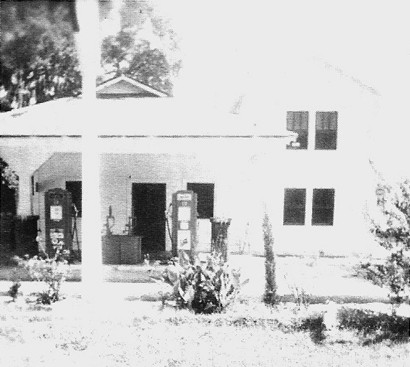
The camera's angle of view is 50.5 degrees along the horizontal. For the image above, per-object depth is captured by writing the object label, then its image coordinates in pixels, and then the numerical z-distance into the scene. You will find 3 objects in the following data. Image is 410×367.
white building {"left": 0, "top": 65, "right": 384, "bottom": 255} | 11.98
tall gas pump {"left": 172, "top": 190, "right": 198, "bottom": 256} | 10.64
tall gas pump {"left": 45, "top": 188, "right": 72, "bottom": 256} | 10.55
